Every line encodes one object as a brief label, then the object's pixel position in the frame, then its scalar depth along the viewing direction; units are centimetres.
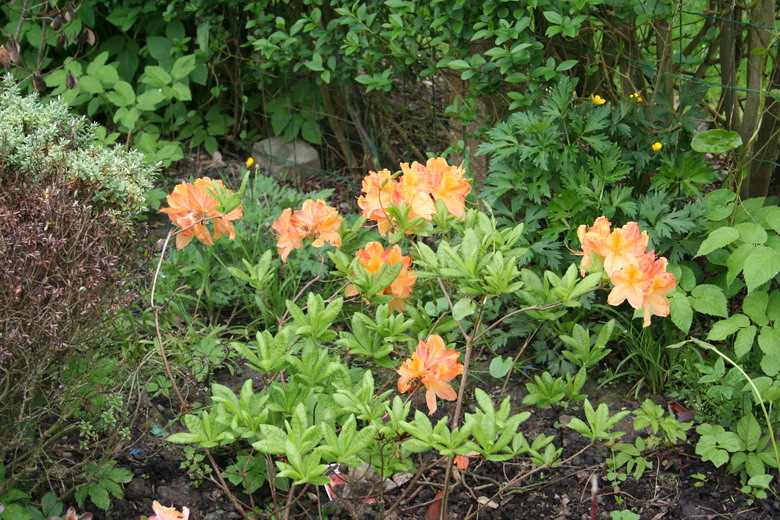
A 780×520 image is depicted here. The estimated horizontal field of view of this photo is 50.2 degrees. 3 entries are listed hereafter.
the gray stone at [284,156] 470
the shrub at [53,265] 206
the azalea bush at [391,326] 183
